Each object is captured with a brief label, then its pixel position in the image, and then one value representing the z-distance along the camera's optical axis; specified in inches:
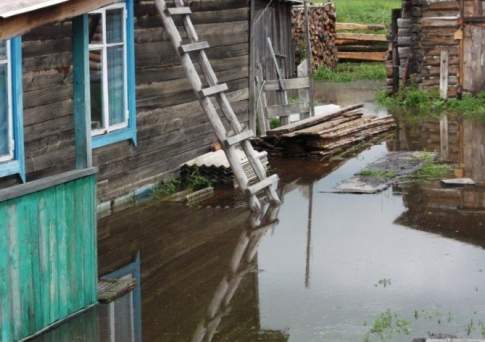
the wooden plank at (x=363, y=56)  1412.4
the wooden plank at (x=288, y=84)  793.6
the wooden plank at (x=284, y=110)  785.9
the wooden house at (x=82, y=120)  355.9
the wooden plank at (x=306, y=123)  731.4
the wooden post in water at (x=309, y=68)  837.2
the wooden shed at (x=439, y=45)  979.3
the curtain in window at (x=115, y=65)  560.1
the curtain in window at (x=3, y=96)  464.1
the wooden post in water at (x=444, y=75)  994.7
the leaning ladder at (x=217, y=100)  569.0
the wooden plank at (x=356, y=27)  1493.6
